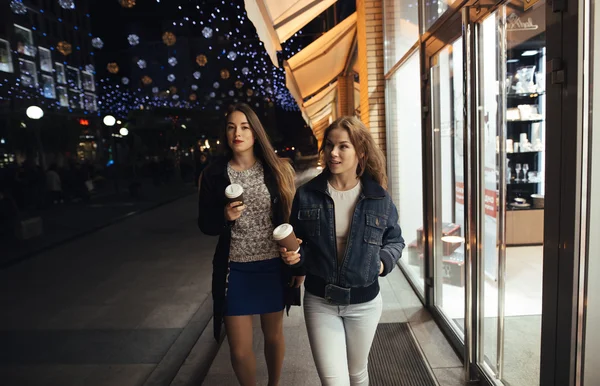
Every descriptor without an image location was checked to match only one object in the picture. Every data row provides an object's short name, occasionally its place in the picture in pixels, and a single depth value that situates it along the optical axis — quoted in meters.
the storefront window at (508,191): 2.31
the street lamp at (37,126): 12.03
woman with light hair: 2.03
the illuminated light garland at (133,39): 8.78
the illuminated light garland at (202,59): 10.44
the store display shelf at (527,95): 2.22
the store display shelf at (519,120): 2.50
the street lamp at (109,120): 17.87
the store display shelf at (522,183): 2.28
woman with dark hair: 2.42
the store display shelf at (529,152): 2.07
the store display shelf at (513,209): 2.55
